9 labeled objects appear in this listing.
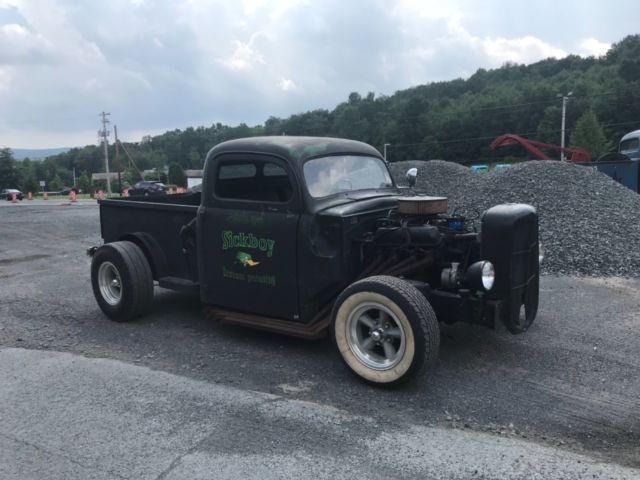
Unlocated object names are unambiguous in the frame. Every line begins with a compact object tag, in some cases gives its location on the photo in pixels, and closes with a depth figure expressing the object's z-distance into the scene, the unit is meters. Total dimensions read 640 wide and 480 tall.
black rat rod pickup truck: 4.40
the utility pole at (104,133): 74.94
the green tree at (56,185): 96.59
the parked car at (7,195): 50.99
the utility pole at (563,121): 55.06
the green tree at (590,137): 57.50
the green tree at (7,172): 84.25
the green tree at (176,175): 69.46
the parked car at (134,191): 31.53
